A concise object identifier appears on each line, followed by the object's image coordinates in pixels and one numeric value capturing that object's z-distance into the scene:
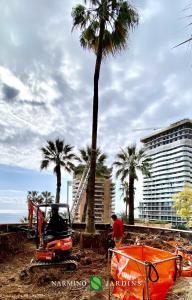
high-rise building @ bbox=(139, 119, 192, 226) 84.40
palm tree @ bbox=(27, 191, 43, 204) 37.27
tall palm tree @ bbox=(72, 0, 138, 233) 11.51
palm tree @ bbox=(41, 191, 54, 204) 38.23
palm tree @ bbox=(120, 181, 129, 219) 38.81
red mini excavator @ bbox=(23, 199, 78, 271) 7.14
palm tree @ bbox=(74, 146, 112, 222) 23.59
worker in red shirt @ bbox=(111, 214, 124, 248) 8.02
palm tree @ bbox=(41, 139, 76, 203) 22.26
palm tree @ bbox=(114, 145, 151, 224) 22.49
